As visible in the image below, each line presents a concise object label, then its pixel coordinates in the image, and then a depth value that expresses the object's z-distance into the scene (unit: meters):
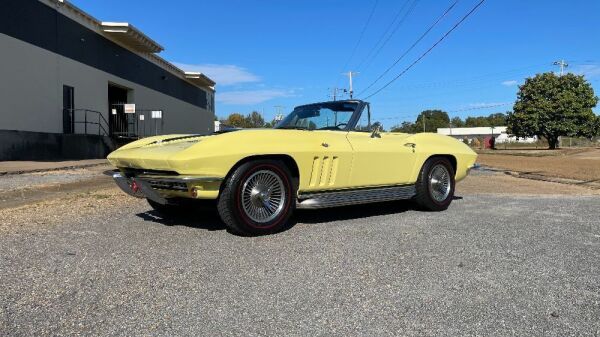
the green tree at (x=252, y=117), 94.71
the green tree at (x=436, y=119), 111.88
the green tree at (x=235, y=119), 95.94
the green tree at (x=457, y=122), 152.79
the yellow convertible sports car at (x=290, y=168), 4.77
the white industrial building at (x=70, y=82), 18.83
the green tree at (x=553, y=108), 51.03
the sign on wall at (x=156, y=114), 27.70
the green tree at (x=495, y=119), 143.38
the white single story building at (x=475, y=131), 121.23
